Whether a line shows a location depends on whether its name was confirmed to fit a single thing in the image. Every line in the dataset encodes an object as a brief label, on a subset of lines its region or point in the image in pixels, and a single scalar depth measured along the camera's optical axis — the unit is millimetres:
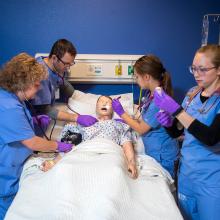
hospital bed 1236
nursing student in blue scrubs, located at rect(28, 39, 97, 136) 1992
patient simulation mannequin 1943
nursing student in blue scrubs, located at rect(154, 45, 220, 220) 1384
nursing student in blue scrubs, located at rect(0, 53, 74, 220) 1561
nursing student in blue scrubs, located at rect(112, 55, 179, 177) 1806
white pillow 2307
